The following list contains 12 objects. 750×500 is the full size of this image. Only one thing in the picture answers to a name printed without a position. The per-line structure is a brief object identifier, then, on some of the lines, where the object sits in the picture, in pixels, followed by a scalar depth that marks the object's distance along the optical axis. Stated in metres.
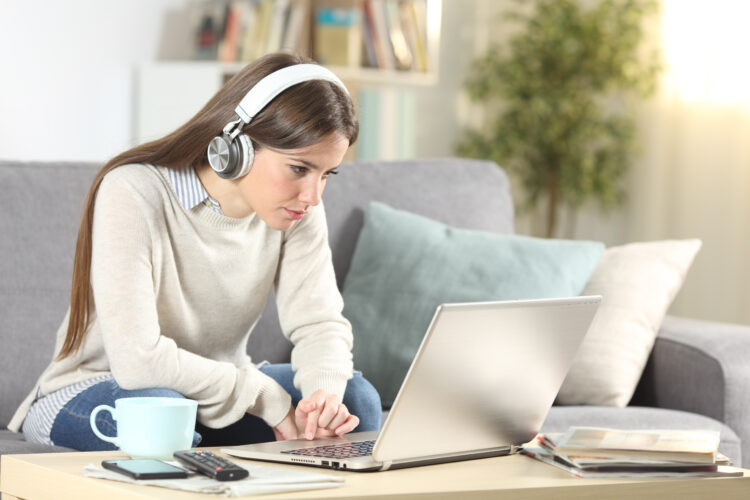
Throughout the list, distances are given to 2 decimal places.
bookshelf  7.25
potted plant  8.27
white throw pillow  4.45
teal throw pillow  4.45
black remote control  3.11
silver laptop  3.23
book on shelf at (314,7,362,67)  7.85
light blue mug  3.28
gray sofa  4.19
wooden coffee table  3.09
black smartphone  3.11
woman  3.63
